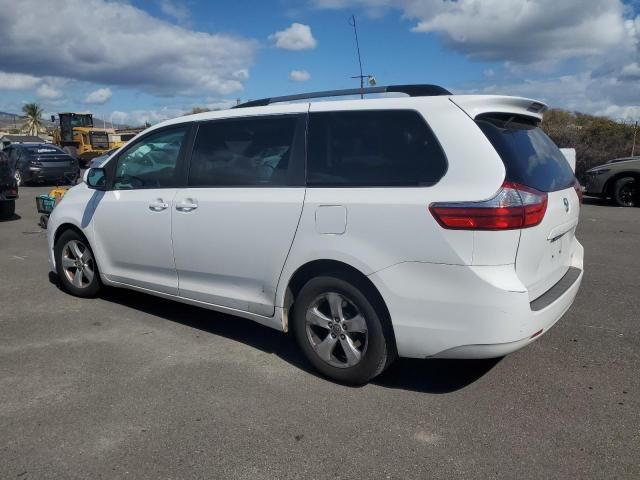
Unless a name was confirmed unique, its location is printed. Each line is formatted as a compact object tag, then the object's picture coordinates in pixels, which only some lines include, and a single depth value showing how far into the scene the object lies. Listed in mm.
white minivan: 3145
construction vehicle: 31023
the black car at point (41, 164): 19562
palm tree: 95125
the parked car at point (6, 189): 11297
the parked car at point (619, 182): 12461
